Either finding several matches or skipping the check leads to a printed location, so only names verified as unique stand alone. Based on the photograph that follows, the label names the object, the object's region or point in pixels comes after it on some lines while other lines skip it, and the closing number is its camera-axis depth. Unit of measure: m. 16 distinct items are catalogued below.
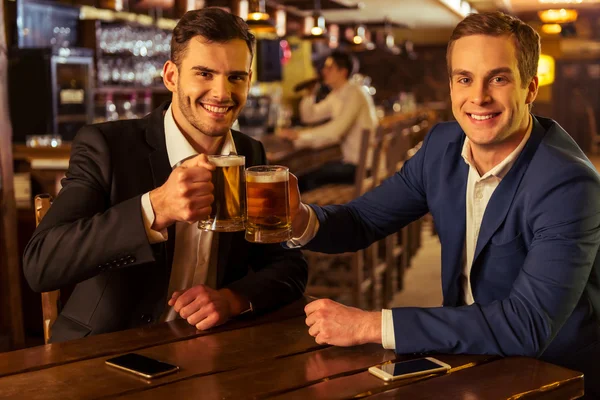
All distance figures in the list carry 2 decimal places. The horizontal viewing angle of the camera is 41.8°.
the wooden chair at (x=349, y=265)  4.68
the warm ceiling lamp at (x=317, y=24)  7.77
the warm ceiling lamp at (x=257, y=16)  5.89
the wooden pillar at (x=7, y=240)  3.90
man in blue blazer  1.70
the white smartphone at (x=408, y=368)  1.53
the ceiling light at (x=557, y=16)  12.33
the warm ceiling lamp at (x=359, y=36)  11.61
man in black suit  1.88
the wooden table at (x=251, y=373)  1.46
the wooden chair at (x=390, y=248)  5.24
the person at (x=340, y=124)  6.09
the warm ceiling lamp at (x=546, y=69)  16.45
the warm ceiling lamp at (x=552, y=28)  14.48
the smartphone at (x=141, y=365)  1.54
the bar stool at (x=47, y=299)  2.12
